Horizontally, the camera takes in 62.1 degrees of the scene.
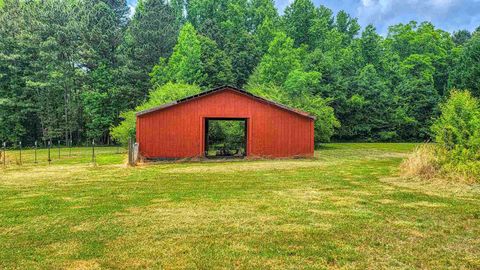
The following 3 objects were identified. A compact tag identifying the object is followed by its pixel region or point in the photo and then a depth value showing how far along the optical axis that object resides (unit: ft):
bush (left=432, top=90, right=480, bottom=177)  36.91
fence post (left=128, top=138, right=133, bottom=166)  52.62
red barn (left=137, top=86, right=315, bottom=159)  59.12
